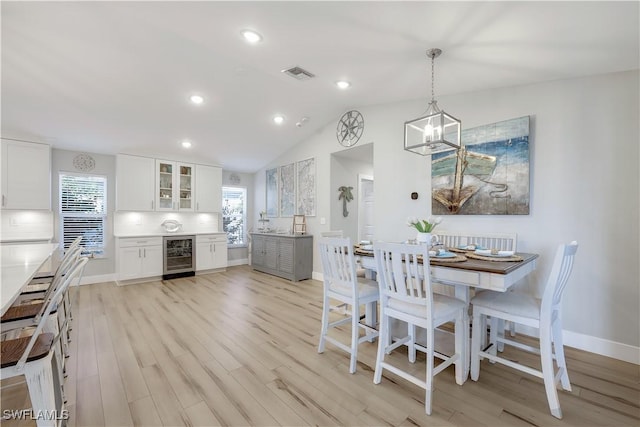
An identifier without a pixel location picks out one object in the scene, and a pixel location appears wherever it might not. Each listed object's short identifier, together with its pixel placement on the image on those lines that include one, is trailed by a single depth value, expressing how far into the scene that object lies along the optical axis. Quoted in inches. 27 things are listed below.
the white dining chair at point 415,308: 72.3
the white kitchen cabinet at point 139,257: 194.1
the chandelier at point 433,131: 90.4
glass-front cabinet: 218.7
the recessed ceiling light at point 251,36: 100.8
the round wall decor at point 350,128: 180.5
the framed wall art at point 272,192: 249.7
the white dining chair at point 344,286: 89.8
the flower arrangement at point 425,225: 103.2
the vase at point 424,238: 103.0
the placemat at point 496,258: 89.3
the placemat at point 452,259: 85.7
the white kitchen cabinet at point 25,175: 164.6
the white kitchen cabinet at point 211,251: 226.2
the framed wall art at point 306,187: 213.0
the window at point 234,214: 270.8
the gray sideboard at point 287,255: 206.1
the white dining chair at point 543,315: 71.5
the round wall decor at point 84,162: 196.2
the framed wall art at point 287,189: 231.1
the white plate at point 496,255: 93.2
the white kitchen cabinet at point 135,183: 201.2
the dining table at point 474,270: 74.4
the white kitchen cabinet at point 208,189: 236.5
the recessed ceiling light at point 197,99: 152.1
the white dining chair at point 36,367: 48.7
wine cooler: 213.5
